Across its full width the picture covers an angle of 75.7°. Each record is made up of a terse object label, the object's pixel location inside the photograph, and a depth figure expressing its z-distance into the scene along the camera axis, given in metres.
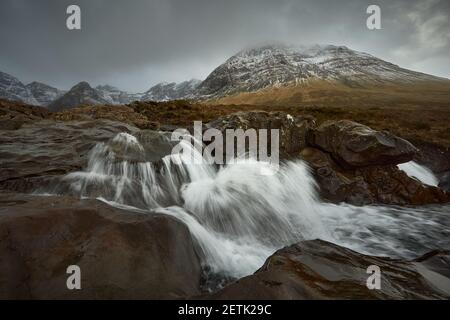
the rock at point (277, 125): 13.34
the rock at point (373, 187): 11.44
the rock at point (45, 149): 7.74
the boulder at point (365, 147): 12.02
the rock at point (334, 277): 3.64
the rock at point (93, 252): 3.90
